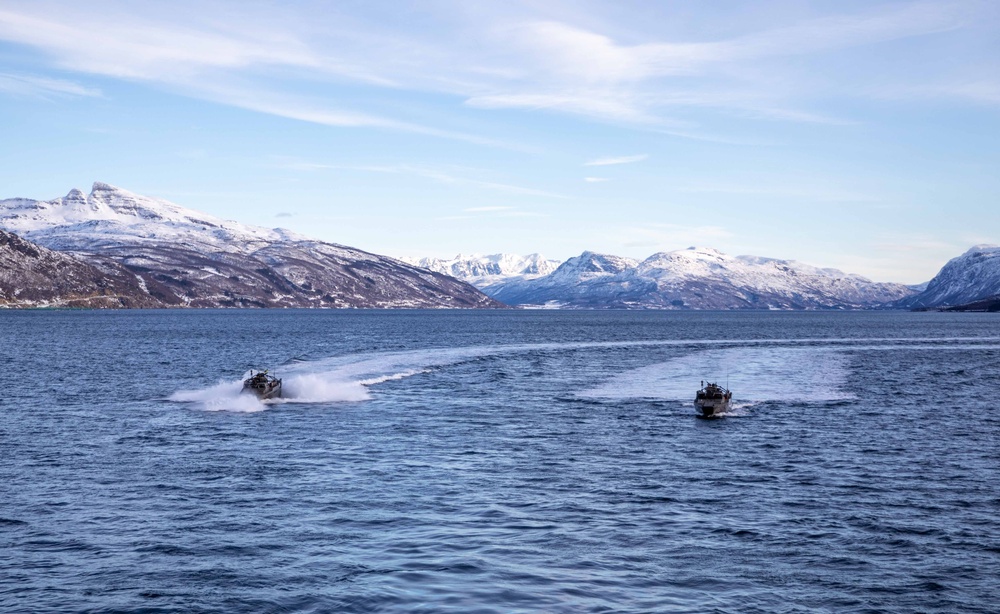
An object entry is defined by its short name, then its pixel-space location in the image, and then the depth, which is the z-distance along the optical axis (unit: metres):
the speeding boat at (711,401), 75.75
